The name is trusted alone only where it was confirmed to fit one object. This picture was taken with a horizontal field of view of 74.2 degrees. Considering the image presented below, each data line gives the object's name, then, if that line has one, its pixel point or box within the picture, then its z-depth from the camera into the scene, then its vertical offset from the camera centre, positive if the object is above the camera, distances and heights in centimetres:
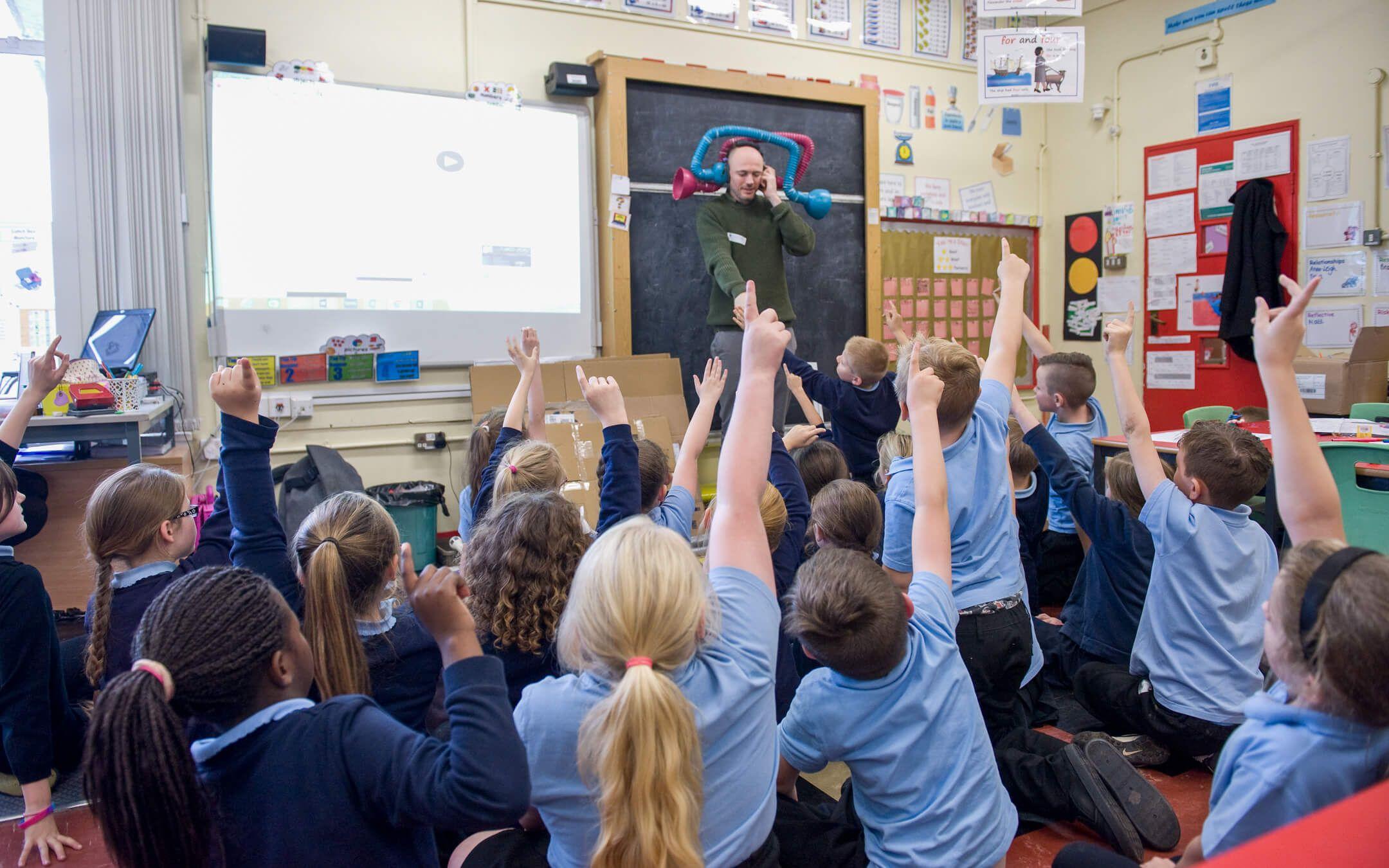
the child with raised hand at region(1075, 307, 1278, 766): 190 -46
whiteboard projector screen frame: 398 +32
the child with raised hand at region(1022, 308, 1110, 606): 329 -34
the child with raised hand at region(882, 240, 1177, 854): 189 -40
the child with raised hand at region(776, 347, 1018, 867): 129 -52
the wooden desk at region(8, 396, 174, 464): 307 -20
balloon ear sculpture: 448 +98
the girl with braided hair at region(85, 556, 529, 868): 88 -39
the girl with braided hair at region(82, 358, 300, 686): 161 -30
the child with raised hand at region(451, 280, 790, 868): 98 -40
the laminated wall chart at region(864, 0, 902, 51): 559 +208
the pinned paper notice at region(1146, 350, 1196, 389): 575 -5
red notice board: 521 +19
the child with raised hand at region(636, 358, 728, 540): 171 -23
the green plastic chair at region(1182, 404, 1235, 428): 398 -23
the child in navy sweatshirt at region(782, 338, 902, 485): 344 -14
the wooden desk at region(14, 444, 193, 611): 336 -60
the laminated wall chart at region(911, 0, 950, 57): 578 +212
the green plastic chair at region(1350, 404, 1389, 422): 379 -21
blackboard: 474 +71
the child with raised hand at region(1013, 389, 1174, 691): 219 -52
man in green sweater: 438 +60
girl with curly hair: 149 -35
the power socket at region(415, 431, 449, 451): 439 -35
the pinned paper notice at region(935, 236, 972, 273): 602 +71
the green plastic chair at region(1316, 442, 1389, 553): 270 -41
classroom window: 375 +73
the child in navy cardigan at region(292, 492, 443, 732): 138 -39
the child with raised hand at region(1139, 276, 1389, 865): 94 -37
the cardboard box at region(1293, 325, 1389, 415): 434 -6
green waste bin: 404 -63
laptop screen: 356 +13
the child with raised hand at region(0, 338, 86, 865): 178 -61
